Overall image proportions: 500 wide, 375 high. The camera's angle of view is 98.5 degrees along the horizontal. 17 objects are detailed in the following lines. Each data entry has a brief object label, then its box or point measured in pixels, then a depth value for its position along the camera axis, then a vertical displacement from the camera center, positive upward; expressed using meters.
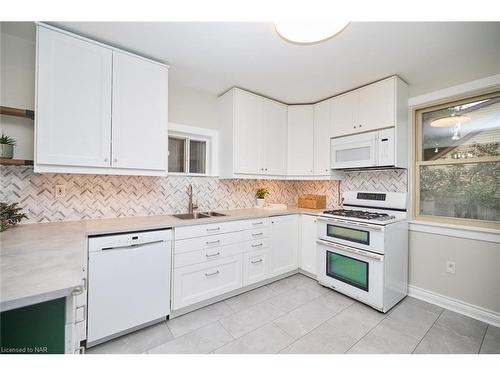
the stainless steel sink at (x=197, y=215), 2.47 -0.33
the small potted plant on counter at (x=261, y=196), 3.28 -0.12
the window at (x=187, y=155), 2.72 +0.42
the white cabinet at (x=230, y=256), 2.08 -0.76
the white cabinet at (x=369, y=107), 2.38 +0.99
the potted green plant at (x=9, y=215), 1.55 -0.23
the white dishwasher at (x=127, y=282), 1.64 -0.79
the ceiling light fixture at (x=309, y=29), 1.28 +0.98
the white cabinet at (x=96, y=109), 1.63 +0.66
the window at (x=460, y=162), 2.16 +0.31
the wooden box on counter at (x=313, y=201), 3.28 -0.19
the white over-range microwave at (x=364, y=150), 2.45 +0.49
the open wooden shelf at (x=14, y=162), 1.61 +0.18
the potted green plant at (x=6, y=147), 1.64 +0.30
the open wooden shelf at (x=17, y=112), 1.66 +0.58
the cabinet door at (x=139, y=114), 1.91 +0.69
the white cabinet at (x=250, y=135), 2.75 +0.72
